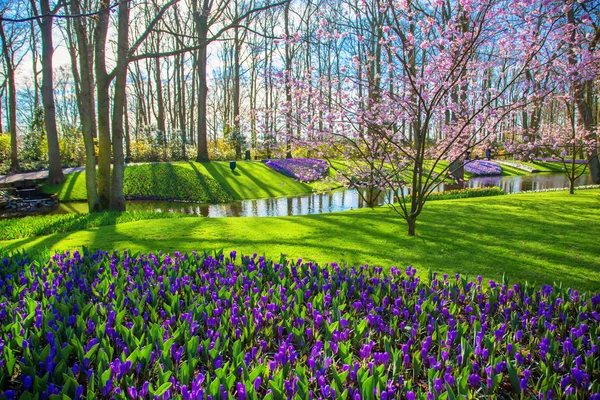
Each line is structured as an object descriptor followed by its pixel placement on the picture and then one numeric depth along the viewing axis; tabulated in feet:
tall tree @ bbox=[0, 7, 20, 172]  76.47
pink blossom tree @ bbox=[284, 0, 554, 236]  23.03
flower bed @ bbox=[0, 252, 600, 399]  7.88
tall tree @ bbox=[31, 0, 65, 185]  53.58
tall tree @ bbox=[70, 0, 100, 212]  40.06
